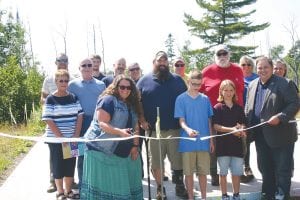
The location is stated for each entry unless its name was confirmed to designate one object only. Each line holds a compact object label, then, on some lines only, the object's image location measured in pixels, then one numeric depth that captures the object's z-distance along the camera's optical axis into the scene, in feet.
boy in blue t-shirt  17.80
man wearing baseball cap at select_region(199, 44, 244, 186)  20.30
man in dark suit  17.02
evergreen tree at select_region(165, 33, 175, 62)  225.02
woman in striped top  18.62
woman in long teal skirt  16.10
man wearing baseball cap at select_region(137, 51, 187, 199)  18.84
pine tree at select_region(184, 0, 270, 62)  132.77
